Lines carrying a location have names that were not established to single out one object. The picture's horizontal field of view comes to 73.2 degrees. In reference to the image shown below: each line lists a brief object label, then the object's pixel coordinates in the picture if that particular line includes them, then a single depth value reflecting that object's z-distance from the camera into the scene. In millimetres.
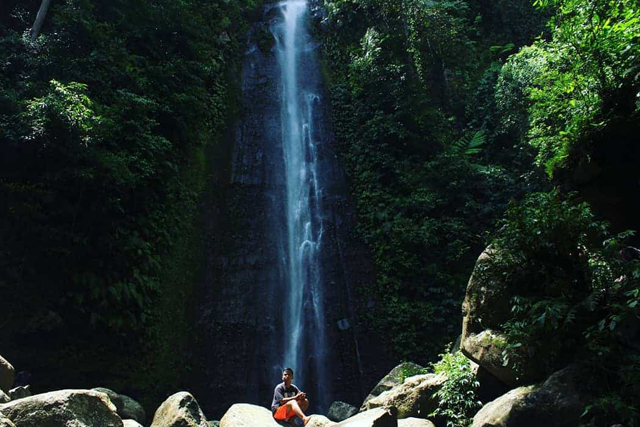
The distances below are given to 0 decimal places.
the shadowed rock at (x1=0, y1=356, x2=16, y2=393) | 6523
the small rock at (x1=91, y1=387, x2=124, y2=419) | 8547
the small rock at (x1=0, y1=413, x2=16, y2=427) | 3999
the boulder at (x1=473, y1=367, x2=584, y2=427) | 4371
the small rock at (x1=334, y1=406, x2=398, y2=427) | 4871
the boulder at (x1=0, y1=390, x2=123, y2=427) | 4707
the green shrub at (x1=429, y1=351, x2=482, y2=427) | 5562
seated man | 6793
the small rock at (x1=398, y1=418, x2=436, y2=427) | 5770
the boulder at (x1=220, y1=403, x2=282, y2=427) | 6371
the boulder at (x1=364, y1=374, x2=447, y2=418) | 6301
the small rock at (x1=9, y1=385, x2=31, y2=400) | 6551
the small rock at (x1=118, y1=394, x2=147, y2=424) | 8664
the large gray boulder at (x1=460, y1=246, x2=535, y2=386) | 5371
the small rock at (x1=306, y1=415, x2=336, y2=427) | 6250
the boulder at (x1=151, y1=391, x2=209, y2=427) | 6285
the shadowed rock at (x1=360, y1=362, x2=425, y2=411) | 8969
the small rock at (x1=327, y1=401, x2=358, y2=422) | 9469
